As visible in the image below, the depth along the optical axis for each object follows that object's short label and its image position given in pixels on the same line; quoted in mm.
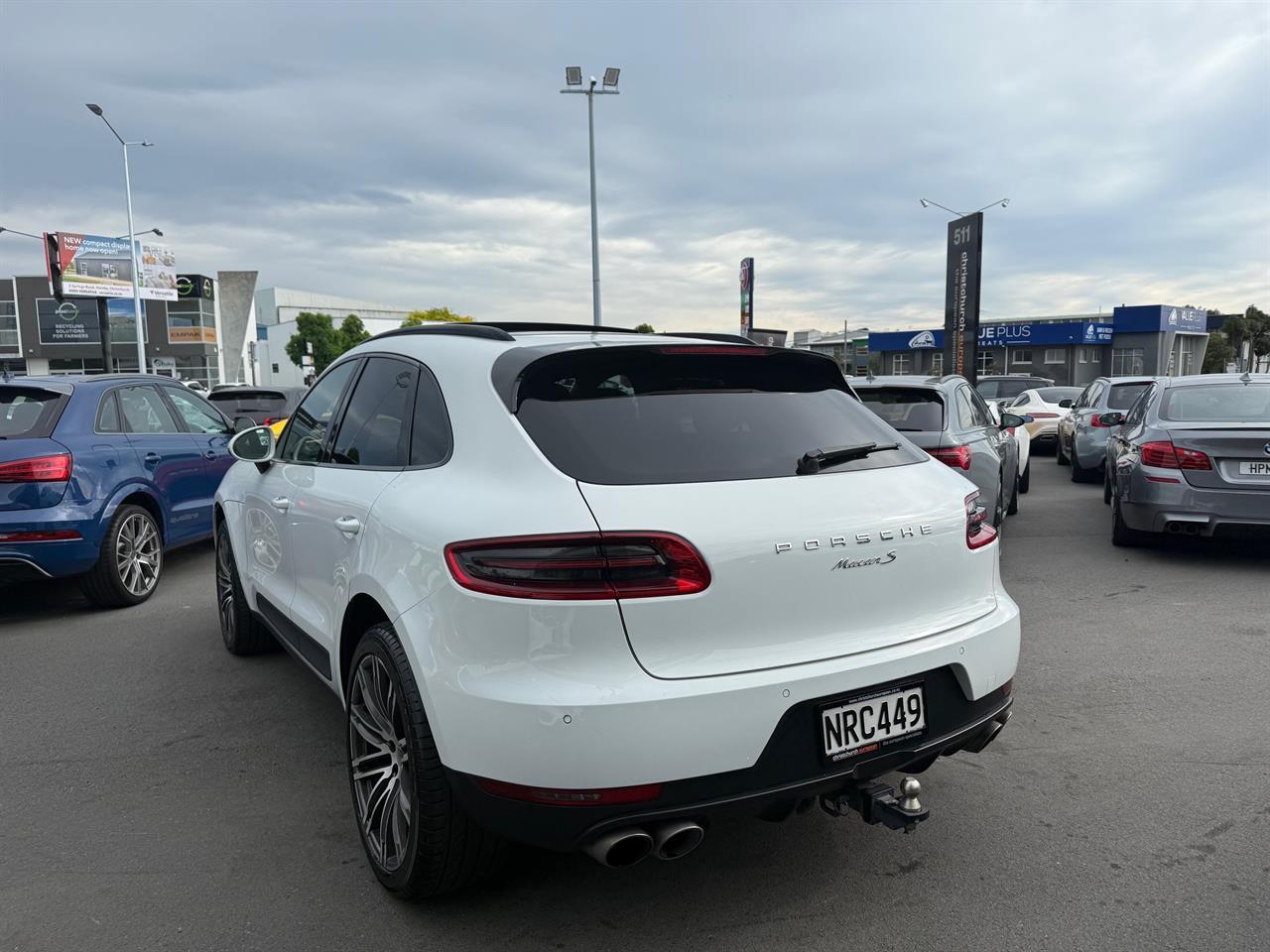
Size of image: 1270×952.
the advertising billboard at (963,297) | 32781
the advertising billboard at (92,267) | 46438
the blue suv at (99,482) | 5867
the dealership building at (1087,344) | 62469
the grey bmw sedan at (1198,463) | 6930
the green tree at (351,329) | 92256
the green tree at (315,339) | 88375
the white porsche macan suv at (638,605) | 2227
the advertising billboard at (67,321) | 65938
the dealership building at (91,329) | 65438
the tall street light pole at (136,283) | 34562
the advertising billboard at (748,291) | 40219
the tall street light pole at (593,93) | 24375
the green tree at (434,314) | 66188
